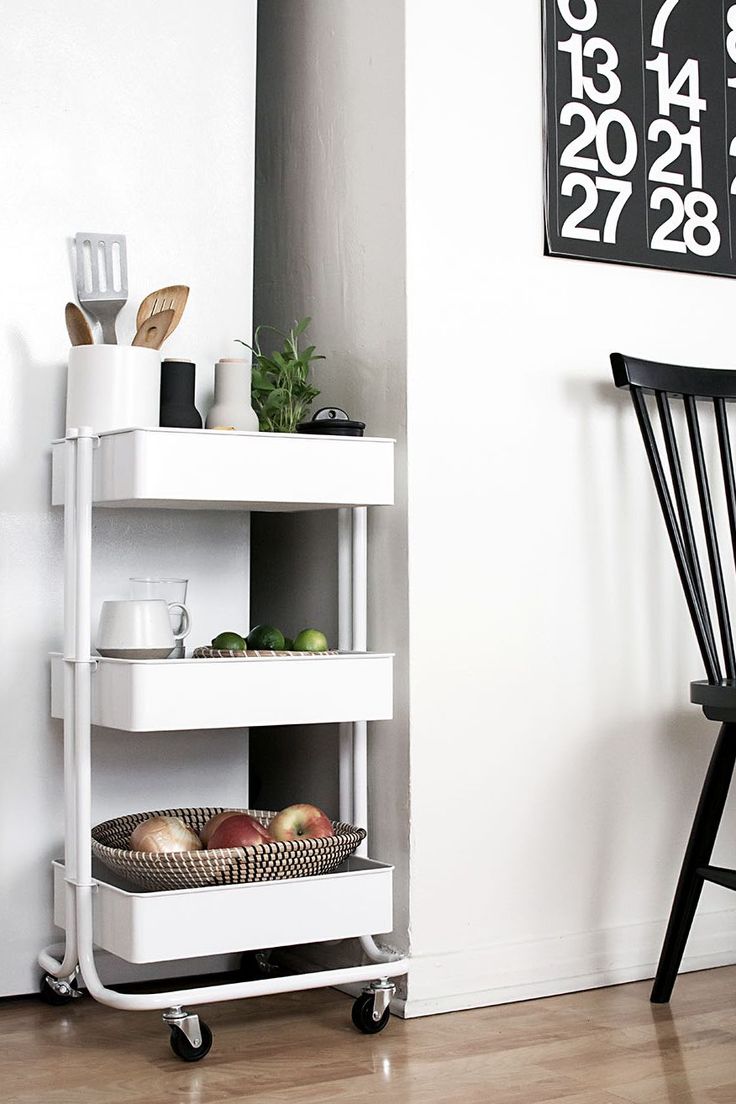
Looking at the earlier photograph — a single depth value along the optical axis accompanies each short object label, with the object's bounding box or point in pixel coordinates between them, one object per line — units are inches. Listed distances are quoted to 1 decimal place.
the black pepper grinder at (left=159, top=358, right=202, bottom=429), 78.8
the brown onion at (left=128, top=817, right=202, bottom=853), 71.5
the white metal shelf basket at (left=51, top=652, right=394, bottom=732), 70.2
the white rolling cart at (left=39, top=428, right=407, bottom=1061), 69.6
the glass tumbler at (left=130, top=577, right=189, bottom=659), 78.1
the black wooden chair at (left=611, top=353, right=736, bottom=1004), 80.0
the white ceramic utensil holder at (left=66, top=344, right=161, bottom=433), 77.0
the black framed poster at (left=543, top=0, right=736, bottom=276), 86.2
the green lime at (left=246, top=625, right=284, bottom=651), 76.7
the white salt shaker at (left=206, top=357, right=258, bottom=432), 80.5
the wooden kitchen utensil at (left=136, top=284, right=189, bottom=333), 79.7
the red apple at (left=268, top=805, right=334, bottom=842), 74.2
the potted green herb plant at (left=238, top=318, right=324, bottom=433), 82.5
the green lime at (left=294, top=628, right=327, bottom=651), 77.7
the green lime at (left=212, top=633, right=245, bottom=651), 75.1
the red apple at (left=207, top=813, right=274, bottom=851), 71.7
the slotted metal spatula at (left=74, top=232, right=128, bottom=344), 80.7
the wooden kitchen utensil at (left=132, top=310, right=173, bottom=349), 80.2
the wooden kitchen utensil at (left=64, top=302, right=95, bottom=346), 79.0
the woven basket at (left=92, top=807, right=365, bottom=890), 69.7
